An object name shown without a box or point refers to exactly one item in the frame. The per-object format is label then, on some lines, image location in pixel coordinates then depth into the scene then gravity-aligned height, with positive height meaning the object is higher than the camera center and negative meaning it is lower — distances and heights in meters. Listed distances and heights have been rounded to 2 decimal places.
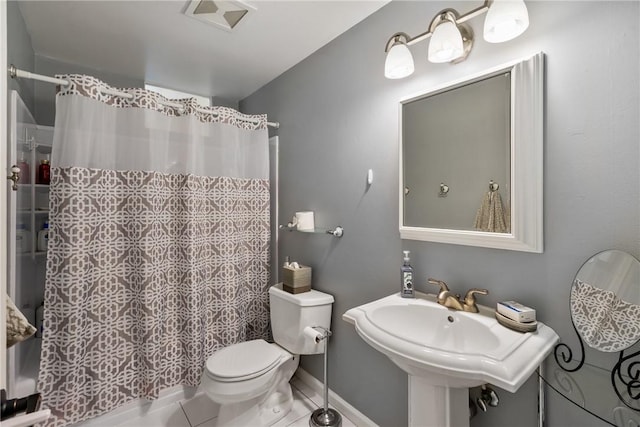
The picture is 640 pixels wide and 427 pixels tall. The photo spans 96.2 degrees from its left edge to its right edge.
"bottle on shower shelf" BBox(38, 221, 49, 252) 1.92 -0.19
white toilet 1.55 -0.88
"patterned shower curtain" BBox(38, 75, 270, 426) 1.55 -0.21
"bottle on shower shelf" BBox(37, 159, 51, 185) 1.89 +0.25
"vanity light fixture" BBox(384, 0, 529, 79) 0.96 +0.67
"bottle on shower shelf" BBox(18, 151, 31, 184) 1.54 +0.24
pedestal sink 0.81 -0.44
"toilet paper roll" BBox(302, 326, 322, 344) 1.64 -0.72
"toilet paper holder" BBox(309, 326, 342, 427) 1.68 -1.24
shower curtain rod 1.36 +0.69
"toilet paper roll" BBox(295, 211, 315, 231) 1.95 -0.06
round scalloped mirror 0.81 -0.27
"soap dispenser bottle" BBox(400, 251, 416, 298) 1.33 -0.34
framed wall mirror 1.02 +0.21
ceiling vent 1.47 +1.07
